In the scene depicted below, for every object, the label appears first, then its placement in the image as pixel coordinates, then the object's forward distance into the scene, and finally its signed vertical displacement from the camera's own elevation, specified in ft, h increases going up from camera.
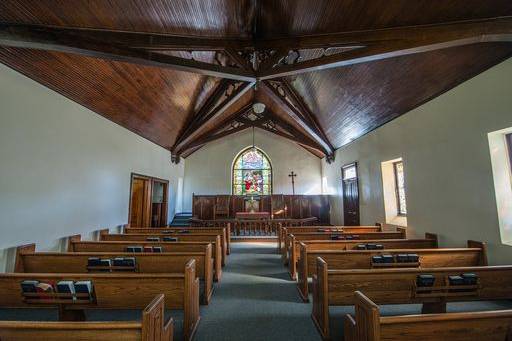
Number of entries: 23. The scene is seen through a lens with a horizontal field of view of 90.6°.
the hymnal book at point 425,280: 6.41 -1.85
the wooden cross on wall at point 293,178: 31.24 +3.66
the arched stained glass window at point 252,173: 31.83 +4.41
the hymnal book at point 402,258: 8.36 -1.70
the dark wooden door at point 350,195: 20.98 +1.06
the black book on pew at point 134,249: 10.17 -1.56
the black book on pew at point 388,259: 8.37 -1.71
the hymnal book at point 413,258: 8.43 -1.70
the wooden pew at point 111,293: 6.18 -2.04
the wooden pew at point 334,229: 15.42 -1.34
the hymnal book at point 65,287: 5.85 -1.76
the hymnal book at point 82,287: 5.97 -1.79
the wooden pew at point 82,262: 8.75 -1.79
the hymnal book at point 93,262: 8.41 -1.70
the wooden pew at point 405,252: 8.75 -1.78
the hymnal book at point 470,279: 6.50 -1.86
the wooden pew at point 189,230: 15.32 -1.33
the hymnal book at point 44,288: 5.92 -1.79
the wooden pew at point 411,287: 6.58 -2.07
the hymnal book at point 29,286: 5.98 -1.76
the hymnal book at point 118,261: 8.48 -1.70
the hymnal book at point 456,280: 6.48 -1.89
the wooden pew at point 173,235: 13.32 -1.45
